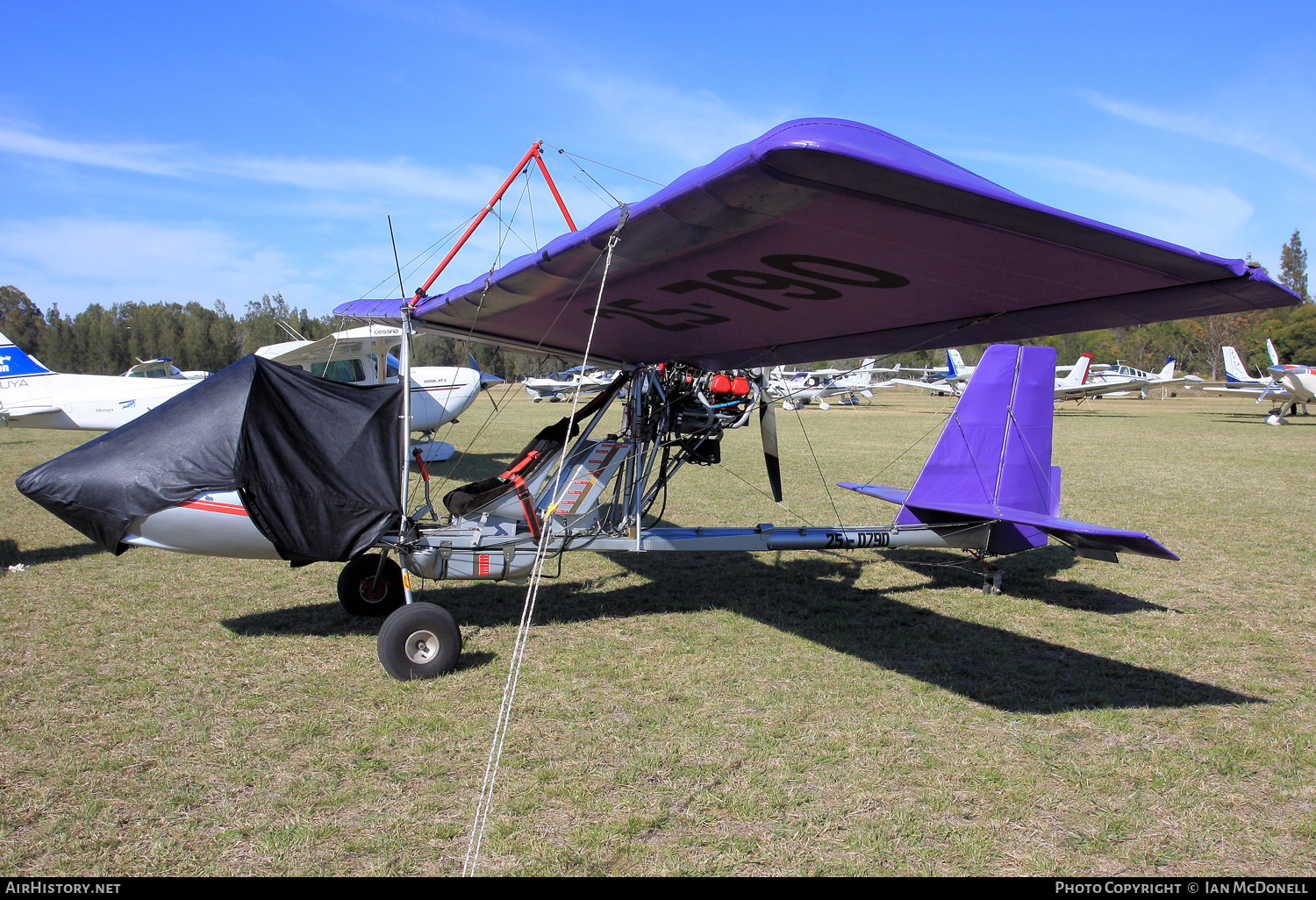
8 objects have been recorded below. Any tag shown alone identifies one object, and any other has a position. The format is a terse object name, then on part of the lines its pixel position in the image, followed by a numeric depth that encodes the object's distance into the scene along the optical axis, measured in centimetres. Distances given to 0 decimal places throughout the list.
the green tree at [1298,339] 6800
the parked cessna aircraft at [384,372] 1342
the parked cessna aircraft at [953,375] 3738
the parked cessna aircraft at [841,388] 3953
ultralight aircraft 286
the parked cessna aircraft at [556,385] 4644
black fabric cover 443
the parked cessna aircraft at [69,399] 1441
